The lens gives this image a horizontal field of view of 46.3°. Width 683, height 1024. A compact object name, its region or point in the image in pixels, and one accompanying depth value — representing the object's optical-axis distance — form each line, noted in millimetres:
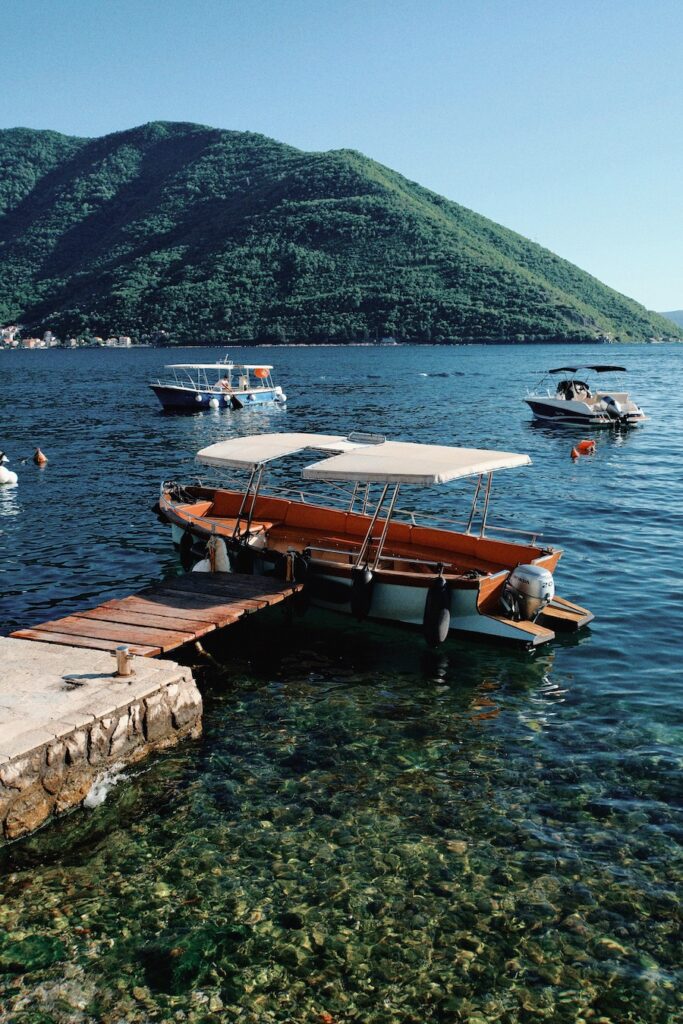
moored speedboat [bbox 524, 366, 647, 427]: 46594
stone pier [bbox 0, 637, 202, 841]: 8852
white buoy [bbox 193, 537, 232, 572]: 16758
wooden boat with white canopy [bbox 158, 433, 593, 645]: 14555
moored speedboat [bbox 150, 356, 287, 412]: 58969
